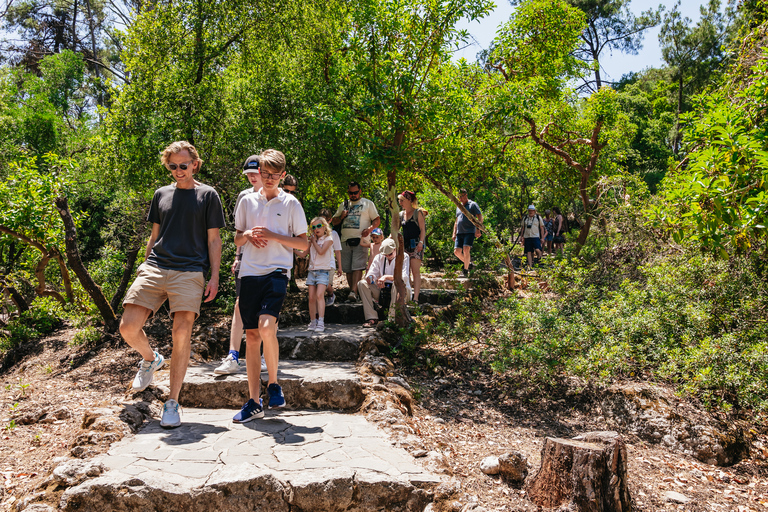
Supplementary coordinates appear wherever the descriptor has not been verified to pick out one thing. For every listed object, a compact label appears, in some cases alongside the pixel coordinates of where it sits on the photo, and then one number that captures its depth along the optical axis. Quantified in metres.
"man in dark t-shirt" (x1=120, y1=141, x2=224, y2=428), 3.71
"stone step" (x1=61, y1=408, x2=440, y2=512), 2.86
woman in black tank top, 7.86
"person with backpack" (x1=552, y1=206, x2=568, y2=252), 14.89
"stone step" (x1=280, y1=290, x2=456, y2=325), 7.25
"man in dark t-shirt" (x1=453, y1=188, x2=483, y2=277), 8.60
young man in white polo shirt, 3.70
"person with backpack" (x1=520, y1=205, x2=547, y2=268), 11.73
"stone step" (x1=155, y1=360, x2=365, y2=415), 4.60
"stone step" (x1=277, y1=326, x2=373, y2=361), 5.98
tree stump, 3.21
